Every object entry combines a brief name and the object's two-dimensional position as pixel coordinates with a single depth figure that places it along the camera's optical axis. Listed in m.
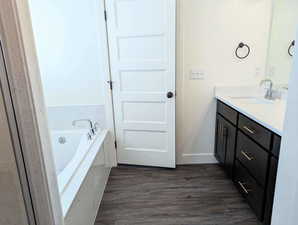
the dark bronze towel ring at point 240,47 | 2.27
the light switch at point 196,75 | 2.36
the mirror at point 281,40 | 2.06
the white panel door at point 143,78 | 2.12
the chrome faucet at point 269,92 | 2.19
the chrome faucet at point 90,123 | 2.33
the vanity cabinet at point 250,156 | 1.40
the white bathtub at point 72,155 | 1.41
